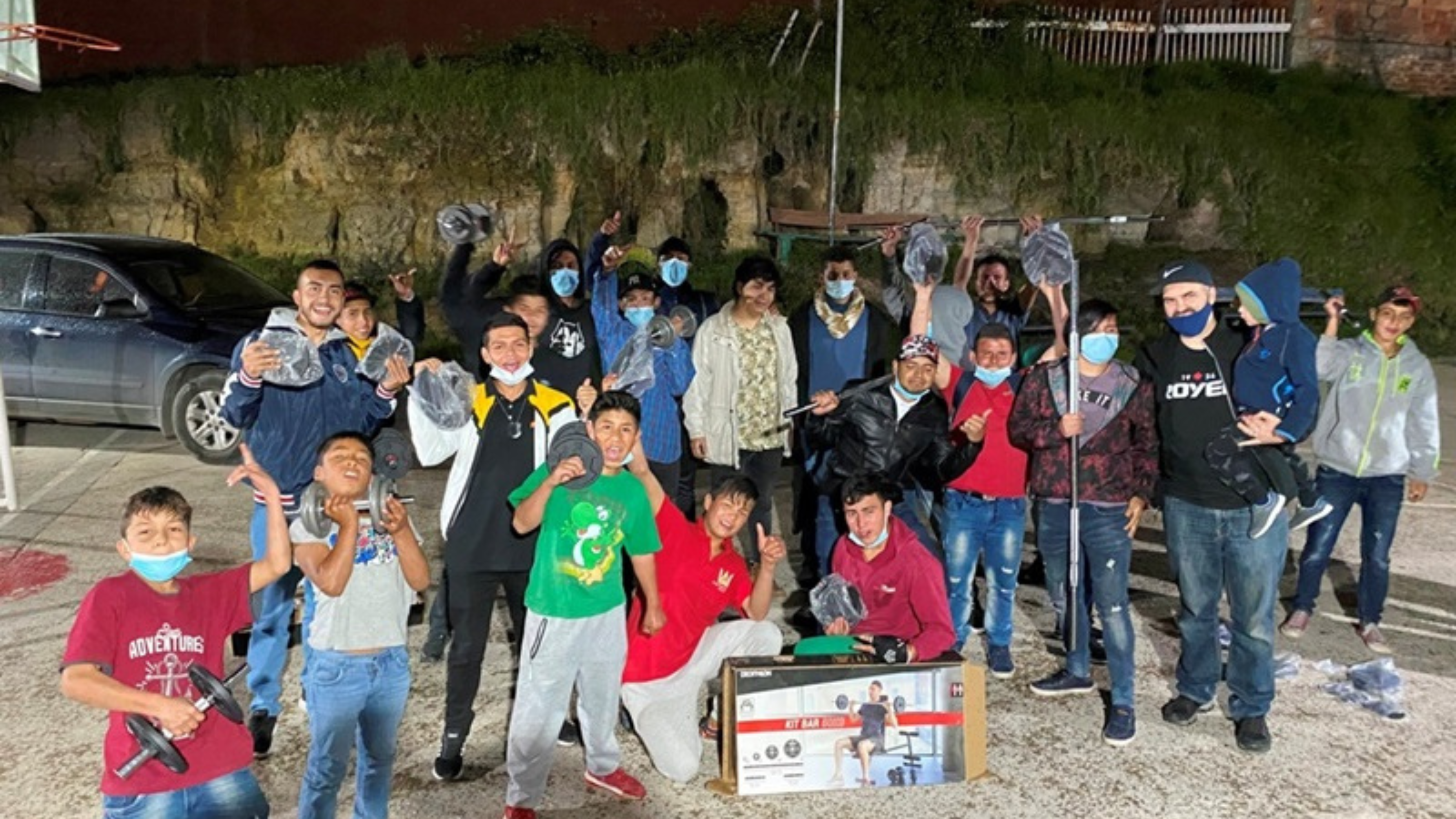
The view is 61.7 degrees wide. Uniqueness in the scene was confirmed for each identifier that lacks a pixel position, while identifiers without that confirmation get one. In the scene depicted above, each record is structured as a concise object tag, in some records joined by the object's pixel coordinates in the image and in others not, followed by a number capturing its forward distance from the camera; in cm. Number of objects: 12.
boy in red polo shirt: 454
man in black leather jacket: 521
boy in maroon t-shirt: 307
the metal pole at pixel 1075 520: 484
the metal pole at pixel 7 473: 743
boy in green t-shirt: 409
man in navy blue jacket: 461
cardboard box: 429
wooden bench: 1367
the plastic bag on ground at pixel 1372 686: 512
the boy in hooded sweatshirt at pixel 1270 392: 454
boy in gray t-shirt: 365
